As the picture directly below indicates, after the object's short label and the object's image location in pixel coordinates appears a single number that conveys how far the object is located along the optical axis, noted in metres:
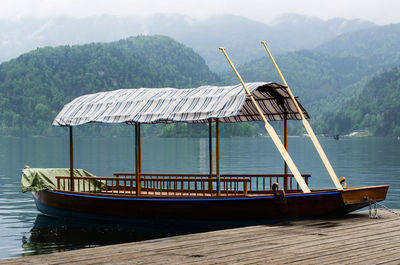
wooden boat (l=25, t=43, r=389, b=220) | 12.01
